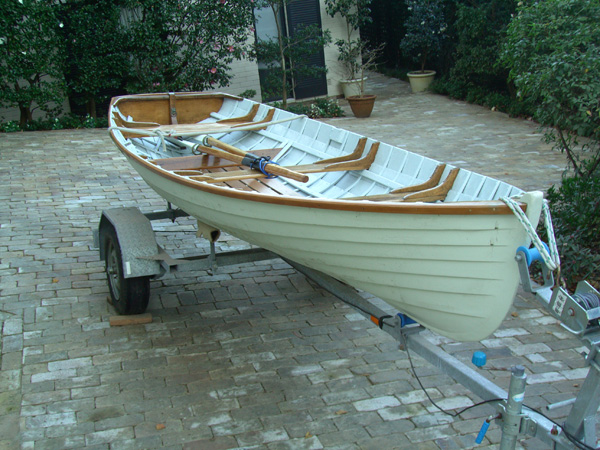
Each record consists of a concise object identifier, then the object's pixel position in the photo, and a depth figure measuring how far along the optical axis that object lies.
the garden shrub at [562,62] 5.65
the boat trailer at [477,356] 2.41
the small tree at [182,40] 12.69
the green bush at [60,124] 12.49
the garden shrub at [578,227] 5.37
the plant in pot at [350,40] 14.48
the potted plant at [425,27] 14.82
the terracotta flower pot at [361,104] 13.06
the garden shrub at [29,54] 11.62
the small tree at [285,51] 13.88
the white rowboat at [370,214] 2.85
